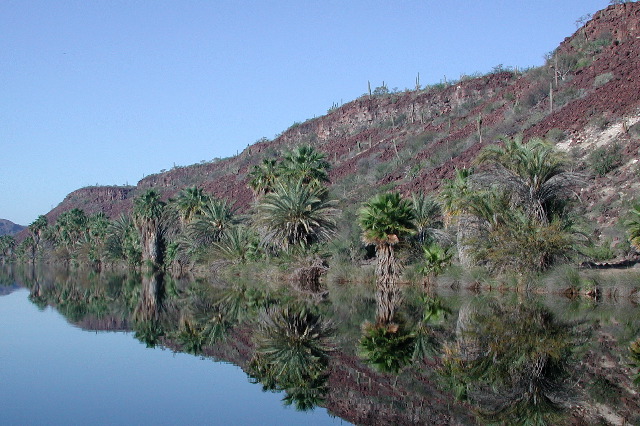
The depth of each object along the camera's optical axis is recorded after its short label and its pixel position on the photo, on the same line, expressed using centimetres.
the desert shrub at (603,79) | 6147
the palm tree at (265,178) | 5103
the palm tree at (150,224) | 7338
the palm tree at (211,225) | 5738
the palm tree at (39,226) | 12494
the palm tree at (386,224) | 3731
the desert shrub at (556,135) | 5334
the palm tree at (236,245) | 5406
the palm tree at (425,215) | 4162
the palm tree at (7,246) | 16000
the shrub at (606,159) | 4625
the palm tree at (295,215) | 4359
